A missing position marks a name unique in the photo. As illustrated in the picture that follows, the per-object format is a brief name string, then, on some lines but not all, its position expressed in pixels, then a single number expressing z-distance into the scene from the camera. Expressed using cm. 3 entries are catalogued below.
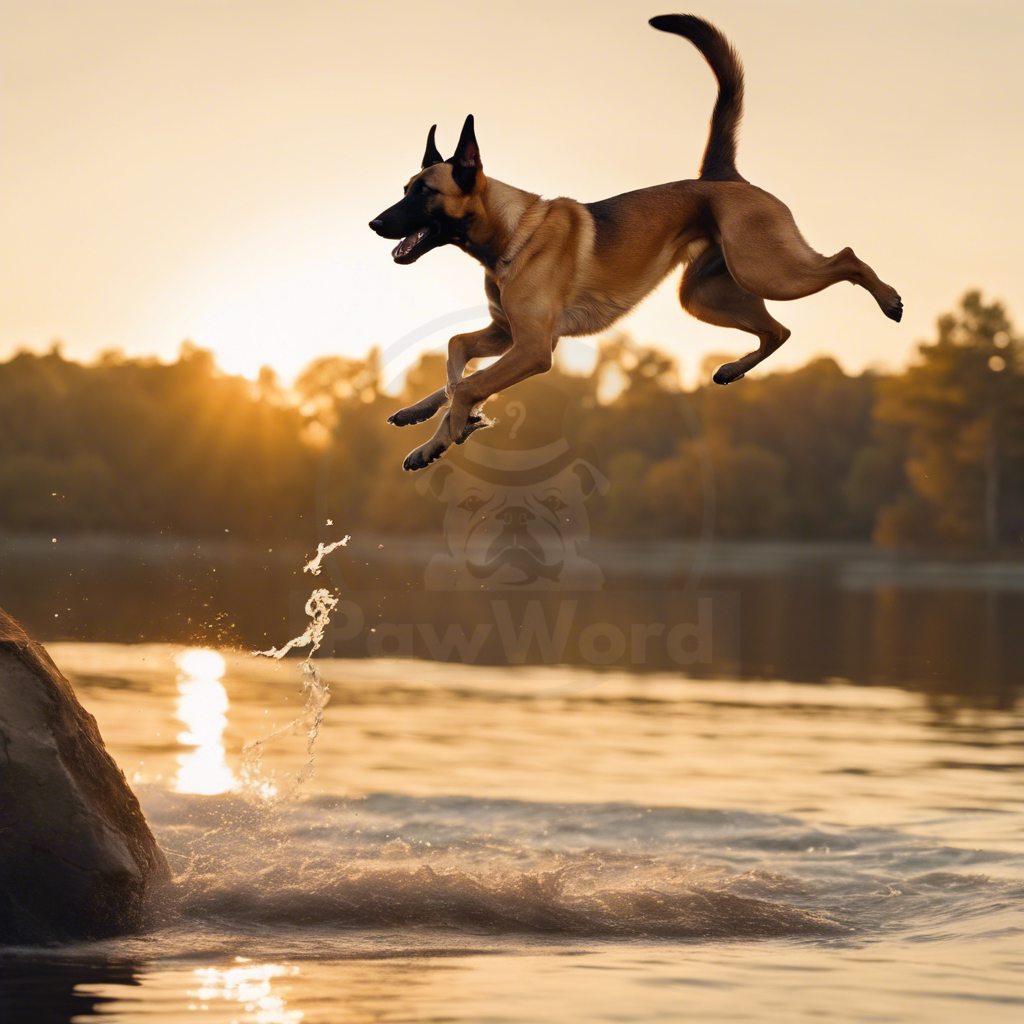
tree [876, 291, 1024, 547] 7781
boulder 933
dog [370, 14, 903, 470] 742
